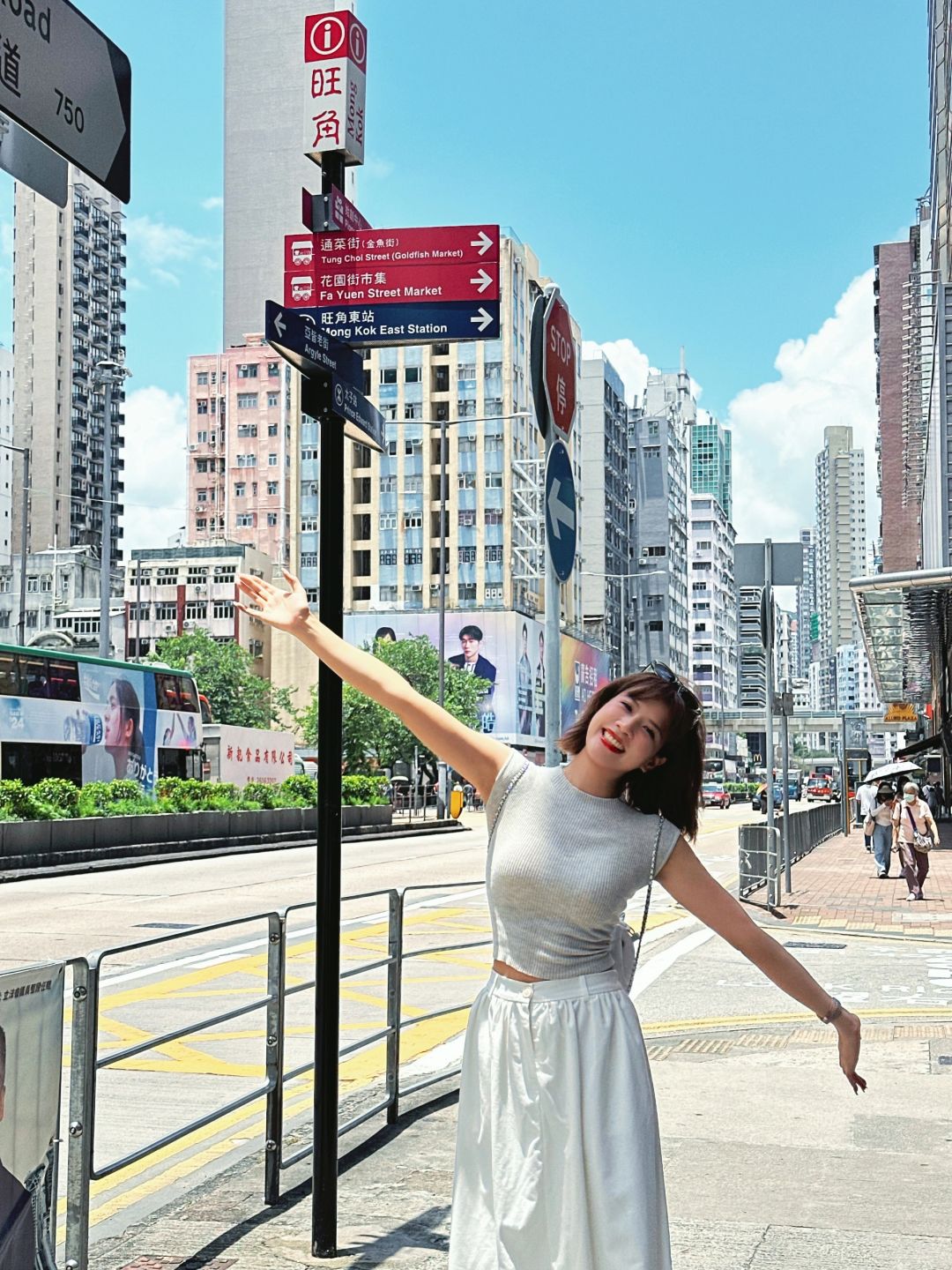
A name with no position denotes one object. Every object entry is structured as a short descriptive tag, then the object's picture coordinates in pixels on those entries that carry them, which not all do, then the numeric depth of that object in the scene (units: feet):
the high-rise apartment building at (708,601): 533.96
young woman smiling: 9.46
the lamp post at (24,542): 114.11
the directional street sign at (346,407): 15.14
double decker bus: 90.94
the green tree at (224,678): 258.16
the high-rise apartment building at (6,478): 392.88
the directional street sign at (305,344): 14.14
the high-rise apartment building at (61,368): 457.27
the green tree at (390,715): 222.69
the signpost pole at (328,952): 14.85
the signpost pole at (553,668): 15.26
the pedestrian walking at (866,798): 101.66
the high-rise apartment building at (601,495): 386.52
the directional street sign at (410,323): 15.56
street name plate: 9.70
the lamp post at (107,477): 107.24
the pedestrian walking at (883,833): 77.77
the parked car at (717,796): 250.98
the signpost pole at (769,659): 51.97
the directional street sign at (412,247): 15.53
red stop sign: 17.34
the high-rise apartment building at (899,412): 187.71
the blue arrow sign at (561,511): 17.35
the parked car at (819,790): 278.05
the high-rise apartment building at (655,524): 446.19
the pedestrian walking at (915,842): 62.44
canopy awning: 88.58
